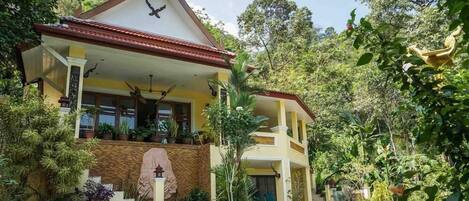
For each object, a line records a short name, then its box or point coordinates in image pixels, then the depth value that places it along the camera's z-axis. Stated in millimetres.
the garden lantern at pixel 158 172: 8945
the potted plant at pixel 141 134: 11064
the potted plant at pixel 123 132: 10609
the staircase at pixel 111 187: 8523
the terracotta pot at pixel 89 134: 9753
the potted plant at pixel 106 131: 10453
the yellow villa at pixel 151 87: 9766
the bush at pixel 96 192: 8039
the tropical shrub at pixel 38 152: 7336
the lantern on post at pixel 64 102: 8859
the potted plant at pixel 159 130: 11338
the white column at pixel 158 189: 8826
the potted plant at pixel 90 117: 11079
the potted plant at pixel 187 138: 11630
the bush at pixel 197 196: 9933
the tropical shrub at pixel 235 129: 9086
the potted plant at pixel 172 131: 11289
